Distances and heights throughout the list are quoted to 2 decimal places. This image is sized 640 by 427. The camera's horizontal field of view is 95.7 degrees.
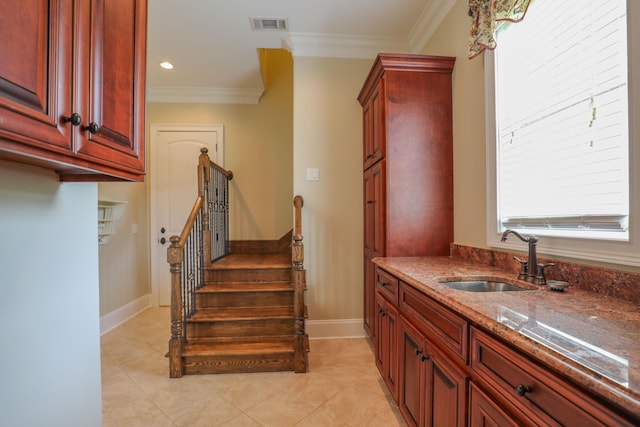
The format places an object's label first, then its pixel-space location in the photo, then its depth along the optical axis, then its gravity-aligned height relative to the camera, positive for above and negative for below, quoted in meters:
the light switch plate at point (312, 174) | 2.92 +0.40
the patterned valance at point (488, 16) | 1.37 +1.00
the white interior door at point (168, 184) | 3.84 +0.40
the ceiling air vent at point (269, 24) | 2.57 +1.72
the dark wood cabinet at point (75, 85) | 0.53 +0.30
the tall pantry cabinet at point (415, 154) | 2.10 +0.44
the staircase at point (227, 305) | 2.21 -0.81
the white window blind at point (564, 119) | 1.08 +0.42
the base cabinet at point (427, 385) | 1.02 -0.71
